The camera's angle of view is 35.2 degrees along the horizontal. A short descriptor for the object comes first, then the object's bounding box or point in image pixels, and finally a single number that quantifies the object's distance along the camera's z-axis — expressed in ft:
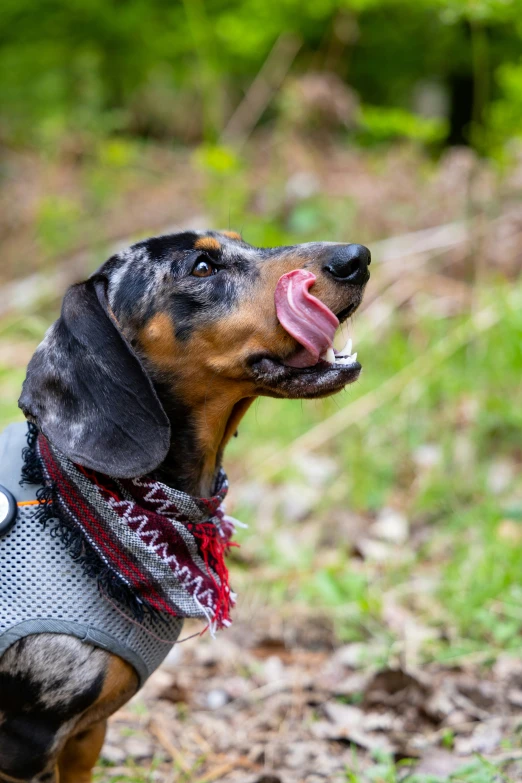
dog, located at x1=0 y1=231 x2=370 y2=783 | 7.61
